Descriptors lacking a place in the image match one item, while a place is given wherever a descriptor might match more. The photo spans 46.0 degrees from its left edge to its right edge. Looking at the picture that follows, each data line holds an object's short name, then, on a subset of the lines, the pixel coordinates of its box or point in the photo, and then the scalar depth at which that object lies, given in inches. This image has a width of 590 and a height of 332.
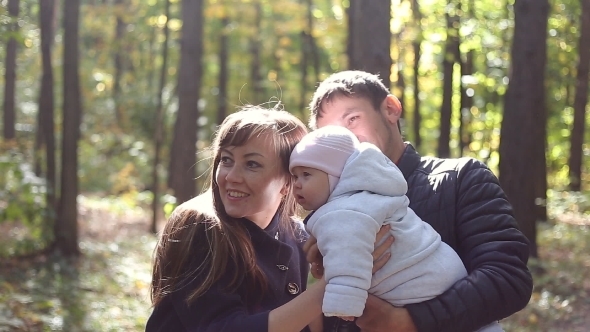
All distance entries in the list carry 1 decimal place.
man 97.7
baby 93.6
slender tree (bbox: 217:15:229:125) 906.7
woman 96.3
